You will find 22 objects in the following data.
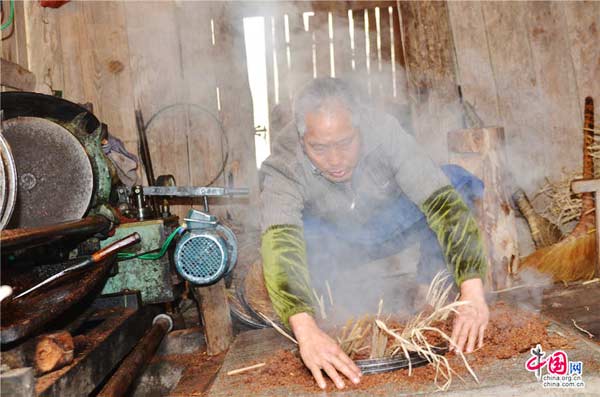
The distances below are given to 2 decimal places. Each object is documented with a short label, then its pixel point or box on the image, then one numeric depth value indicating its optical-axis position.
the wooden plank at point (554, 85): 5.62
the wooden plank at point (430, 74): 5.54
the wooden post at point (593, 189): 4.43
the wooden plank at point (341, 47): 5.73
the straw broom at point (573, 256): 4.59
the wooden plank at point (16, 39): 4.68
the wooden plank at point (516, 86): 5.65
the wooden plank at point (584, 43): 5.58
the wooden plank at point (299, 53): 5.77
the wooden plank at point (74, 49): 5.51
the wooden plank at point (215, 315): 3.92
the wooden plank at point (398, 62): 5.68
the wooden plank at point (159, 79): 5.55
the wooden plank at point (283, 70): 5.79
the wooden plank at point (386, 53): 5.70
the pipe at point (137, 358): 2.80
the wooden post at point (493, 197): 4.47
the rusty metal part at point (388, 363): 2.72
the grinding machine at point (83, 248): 2.63
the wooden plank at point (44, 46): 5.28
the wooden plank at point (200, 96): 5.60
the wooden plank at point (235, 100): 5.62
